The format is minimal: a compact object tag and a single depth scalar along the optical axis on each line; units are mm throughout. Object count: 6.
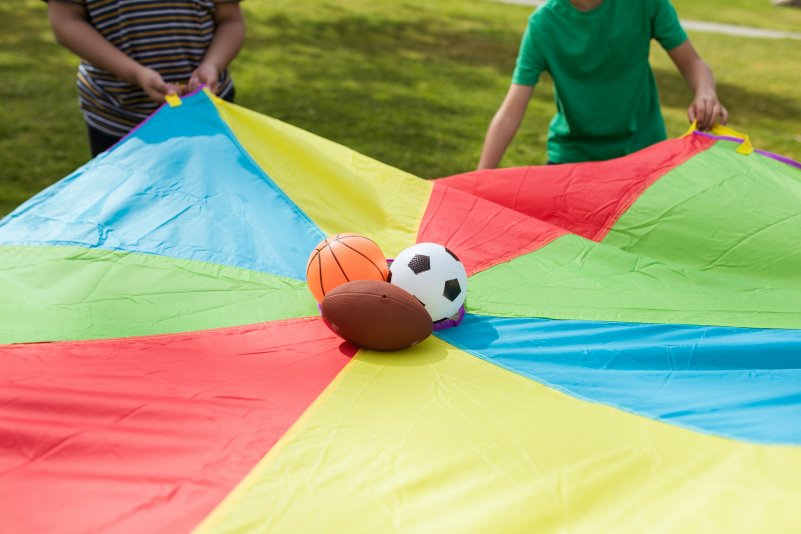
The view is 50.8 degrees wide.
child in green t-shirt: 3086
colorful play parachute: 1545
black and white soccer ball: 2166
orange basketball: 2209
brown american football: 2012
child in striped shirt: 2904
